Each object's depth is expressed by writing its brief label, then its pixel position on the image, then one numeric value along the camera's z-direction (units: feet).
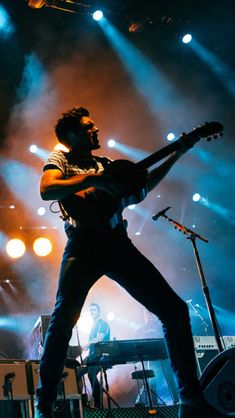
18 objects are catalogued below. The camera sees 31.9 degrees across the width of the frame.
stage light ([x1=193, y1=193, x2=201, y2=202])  44.68
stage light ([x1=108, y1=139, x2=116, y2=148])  39.90
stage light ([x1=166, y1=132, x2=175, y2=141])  39.41
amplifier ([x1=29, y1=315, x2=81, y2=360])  19.07
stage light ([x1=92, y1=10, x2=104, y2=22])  27.66
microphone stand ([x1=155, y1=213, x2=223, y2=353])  15.23
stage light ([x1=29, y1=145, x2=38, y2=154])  37.73
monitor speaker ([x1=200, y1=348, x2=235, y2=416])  8.10
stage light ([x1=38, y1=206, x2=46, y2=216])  40.70
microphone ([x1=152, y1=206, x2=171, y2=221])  17.79
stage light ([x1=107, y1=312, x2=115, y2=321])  46.95
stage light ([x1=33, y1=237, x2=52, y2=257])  40.70
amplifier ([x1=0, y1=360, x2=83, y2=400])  13.37
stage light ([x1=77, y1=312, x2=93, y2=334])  40.24
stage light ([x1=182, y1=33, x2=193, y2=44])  30.91
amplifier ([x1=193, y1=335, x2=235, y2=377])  23.35
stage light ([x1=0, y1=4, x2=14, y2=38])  29.33
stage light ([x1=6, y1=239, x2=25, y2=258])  38.82
